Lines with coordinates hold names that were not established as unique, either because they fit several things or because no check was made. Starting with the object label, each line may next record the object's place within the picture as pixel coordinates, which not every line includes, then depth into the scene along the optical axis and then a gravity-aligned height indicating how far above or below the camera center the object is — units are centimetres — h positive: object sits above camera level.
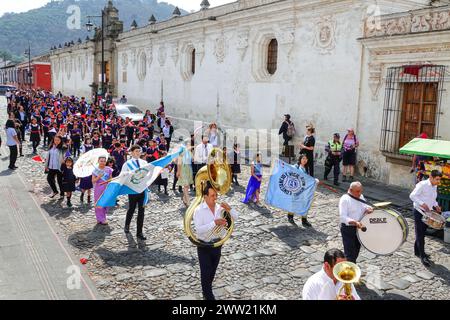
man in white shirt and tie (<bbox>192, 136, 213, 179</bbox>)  1176 -166
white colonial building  1245 +90
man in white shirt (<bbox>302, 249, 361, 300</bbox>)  420 -183
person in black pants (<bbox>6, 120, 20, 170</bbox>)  1424 -186
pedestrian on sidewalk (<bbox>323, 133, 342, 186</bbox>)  1339 -192
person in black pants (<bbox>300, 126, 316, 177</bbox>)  1331 -159
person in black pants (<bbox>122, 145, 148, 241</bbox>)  836 -212
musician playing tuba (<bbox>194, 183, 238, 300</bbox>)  577 -180
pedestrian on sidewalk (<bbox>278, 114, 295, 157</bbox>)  1680 -139
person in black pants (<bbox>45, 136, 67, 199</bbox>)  1098 -192
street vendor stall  923 -117
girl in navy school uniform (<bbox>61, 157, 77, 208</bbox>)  1057 -226
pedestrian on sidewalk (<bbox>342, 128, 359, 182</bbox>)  1368 -172
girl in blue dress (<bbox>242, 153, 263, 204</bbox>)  1088 -230
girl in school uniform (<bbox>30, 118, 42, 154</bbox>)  1688 -190
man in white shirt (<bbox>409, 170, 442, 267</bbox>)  756 -182
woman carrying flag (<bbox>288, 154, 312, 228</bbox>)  947 -263
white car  2495 -144
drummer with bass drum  660 -178
